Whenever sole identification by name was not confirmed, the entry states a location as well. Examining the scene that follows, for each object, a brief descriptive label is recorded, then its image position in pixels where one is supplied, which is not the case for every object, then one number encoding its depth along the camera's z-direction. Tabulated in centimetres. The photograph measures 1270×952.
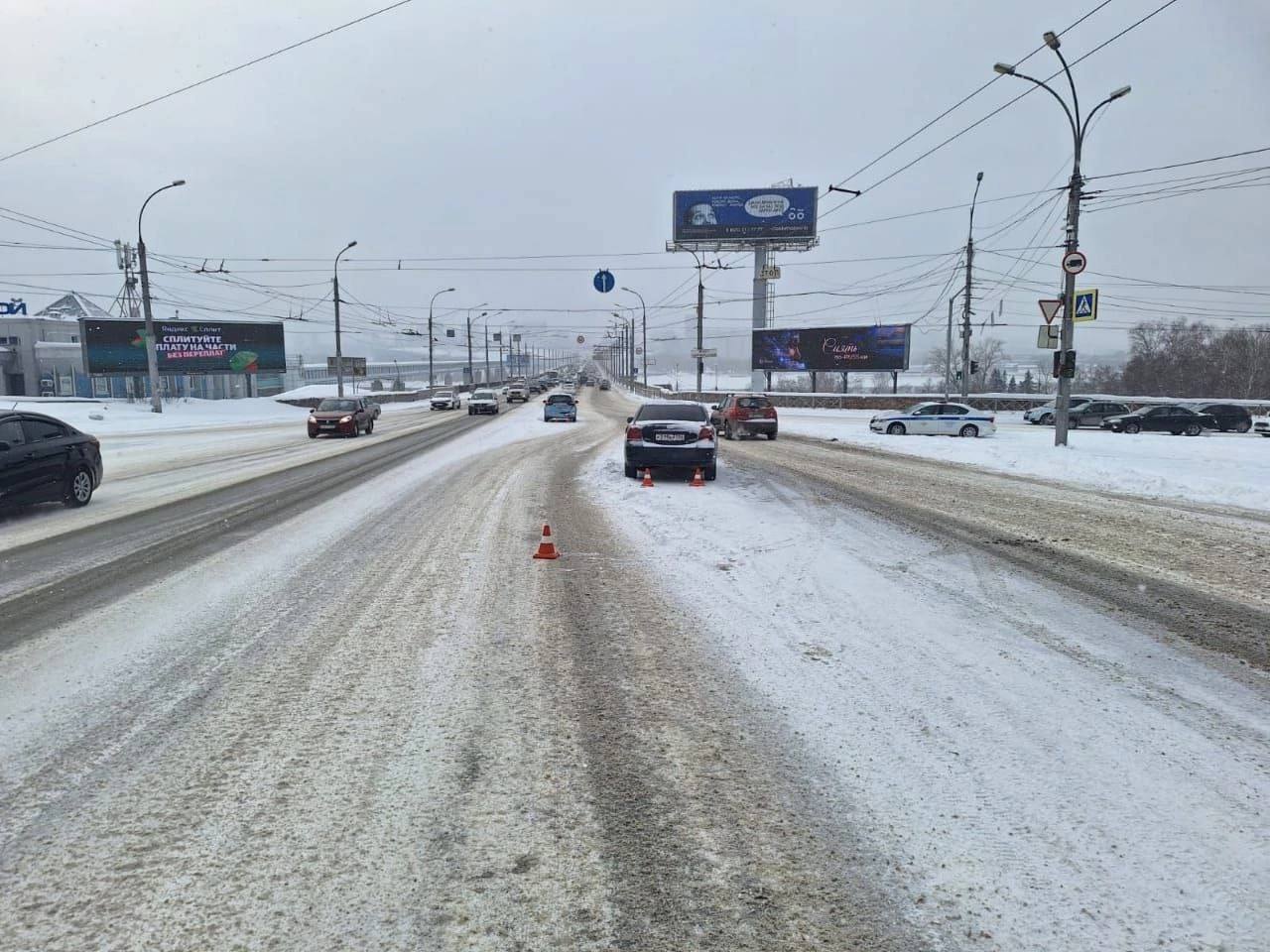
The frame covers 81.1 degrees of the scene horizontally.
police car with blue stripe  2778
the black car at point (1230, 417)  3316
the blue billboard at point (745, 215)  6588
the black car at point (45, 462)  962
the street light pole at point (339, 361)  4466
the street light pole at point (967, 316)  3656
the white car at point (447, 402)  5156
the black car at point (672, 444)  1325
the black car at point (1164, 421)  3148
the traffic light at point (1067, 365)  1942
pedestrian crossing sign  1873
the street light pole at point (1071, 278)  1889
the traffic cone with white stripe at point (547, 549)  748
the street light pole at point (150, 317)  3127
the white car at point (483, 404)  4391
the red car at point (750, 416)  2578
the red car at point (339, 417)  2577
